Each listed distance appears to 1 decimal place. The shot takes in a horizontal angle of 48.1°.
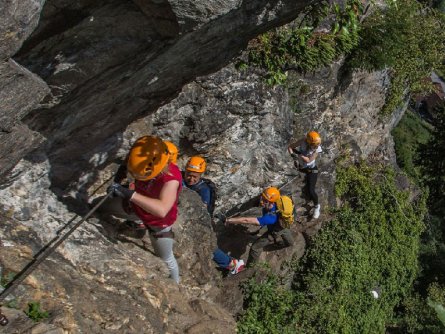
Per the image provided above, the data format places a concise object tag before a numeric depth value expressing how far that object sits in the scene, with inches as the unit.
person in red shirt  250.7
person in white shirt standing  487.5
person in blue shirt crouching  415.8
